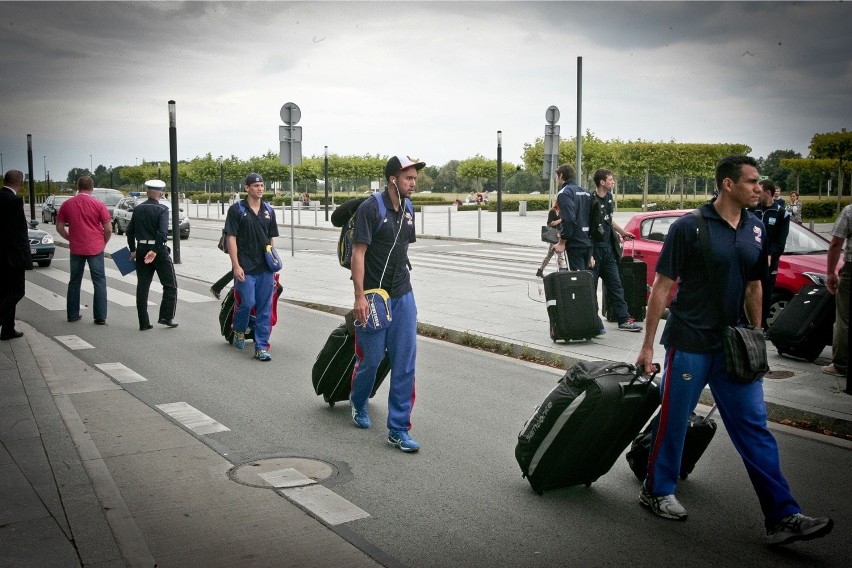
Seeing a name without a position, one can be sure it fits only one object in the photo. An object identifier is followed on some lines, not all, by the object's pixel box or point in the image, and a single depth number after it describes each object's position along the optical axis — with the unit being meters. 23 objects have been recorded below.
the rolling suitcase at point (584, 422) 4.42
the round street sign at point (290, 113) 20.91
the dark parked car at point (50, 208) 40.59
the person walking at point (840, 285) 7.12
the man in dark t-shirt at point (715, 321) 4.13
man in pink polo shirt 10.78
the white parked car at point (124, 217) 31.00
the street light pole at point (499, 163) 31.22
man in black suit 7.53
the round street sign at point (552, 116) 18.56
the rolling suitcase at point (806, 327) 7.90
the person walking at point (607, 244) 9.72
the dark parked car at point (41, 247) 19.17
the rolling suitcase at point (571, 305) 9.03
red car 9.68
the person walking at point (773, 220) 8.92
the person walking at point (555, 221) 10.05
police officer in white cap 10.22
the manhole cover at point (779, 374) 7.44
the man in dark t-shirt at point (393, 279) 5.46
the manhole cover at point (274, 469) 4.98
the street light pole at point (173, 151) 19.23
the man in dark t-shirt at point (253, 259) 8.58
